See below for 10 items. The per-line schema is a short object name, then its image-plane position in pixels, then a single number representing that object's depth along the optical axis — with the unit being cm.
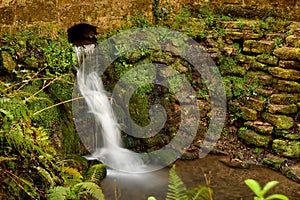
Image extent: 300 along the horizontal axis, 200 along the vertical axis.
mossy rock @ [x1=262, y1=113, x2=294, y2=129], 665
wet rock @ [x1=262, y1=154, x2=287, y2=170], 630
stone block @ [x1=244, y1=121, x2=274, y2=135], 670
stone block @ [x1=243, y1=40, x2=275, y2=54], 732
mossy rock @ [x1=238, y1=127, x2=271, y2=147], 670
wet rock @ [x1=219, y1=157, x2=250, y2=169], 640
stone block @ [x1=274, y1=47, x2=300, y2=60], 683
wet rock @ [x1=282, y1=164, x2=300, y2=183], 592
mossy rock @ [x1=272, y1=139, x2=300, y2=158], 636
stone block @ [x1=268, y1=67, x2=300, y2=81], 688
